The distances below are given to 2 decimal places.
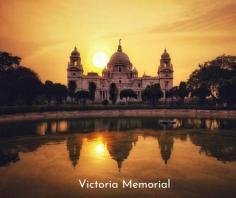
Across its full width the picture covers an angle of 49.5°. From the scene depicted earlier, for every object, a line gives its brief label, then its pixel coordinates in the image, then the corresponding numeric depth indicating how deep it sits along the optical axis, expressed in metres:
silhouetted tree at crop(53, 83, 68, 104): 64.69
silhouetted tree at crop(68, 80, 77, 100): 76.00
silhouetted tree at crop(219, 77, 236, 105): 52.84
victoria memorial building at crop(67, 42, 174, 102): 97.06
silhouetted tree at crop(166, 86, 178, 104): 77.57
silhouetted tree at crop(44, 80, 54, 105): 61.92
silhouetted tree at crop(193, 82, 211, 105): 64.94
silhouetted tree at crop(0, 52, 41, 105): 53.25
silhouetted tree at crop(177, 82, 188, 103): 73.37
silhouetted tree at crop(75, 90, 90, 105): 71.31
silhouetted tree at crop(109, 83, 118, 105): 70.81
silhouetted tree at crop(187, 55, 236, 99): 63.90
